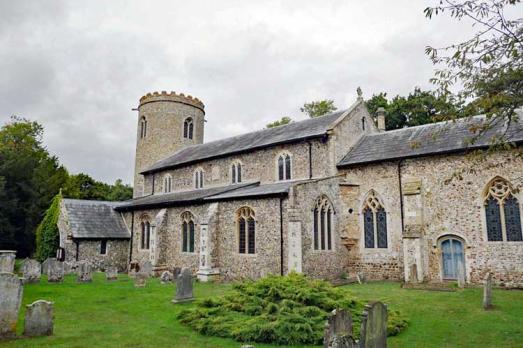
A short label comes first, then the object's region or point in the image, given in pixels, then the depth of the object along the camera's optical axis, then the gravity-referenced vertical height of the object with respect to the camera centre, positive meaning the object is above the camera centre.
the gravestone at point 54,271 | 18.23 -1.51
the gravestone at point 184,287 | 12.95 -1.64
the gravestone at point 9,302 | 8.48 -1.40
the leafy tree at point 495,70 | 7.23 +3.33
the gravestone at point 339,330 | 5.72 -1.49
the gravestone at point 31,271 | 17.86 -1.49
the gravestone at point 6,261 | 17.58 -1.00
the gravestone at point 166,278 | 18.51 -1.89
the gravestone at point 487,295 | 11.46 -1.70
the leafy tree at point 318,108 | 39.75 +13.65
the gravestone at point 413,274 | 16.27 -1.51
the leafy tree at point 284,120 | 40.79 +12.48
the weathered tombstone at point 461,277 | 15.39 -1.56
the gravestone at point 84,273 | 18.55 -1.64
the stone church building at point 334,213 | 16.39 +1.26
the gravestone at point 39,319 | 8.62 -1.81
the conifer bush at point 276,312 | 8.20 -1.76
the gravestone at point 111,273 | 19.70 -1.78
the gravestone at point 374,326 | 6.34 -1.48
